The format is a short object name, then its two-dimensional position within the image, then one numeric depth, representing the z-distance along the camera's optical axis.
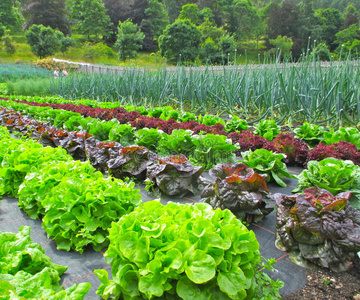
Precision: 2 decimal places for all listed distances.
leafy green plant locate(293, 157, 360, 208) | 2.36
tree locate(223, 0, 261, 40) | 52.75
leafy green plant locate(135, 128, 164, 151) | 4.17
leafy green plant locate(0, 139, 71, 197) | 3.00
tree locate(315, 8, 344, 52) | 47.53
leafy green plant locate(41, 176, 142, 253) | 2.10
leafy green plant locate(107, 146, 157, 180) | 3.35
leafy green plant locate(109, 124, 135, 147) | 4.51
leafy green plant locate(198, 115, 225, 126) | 5.16
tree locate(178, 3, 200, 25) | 50.81
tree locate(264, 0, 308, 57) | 47.34
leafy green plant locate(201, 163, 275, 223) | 2.26
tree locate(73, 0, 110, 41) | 51.72
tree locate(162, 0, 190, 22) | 63.09
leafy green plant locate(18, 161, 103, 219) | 2.46
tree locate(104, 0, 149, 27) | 55.19
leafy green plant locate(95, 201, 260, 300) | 1.32
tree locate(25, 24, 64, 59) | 38.16
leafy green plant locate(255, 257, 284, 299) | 1.53
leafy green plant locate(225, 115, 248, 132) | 4.91
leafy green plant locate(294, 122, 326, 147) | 4.23
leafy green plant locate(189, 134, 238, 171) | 3.56
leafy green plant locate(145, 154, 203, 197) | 2.89
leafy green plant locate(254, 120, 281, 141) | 4.43
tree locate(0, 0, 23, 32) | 45.80
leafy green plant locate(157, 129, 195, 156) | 3.83
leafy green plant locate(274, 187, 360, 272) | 1.79
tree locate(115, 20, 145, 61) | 40.06
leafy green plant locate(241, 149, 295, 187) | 3.00
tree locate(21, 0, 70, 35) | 52.84
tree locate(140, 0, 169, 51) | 51.41
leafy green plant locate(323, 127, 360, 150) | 3.67
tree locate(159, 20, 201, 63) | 34.44
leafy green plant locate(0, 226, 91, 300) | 1.25
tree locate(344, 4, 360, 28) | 50.94
